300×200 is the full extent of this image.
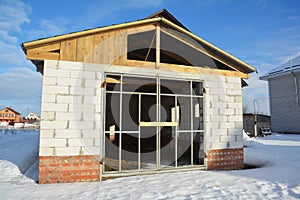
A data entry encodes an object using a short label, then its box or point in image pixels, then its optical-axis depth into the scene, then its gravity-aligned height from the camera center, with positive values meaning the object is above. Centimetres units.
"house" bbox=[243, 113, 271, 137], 1804 -60
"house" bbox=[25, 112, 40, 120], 7228 +65
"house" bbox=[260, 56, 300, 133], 1623 +183
